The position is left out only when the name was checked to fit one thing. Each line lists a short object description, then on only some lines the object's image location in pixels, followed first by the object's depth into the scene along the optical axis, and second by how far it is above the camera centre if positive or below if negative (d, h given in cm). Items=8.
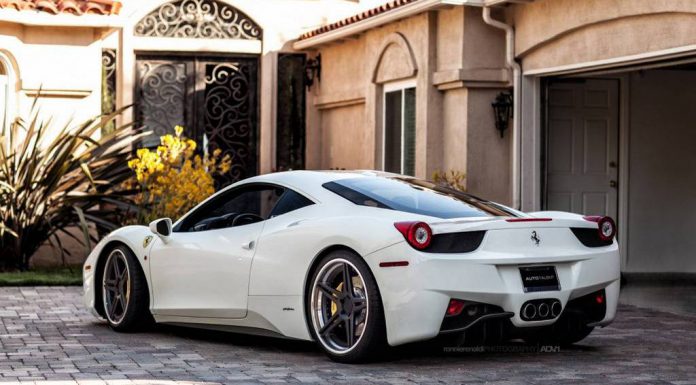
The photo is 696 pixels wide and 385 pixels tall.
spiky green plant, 1421 -35
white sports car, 727 -67
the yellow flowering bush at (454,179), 1389 -21
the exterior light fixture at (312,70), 1884 +137
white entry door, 1436 +17
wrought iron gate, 1816 +85
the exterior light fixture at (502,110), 1381 +57
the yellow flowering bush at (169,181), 1375 -24
